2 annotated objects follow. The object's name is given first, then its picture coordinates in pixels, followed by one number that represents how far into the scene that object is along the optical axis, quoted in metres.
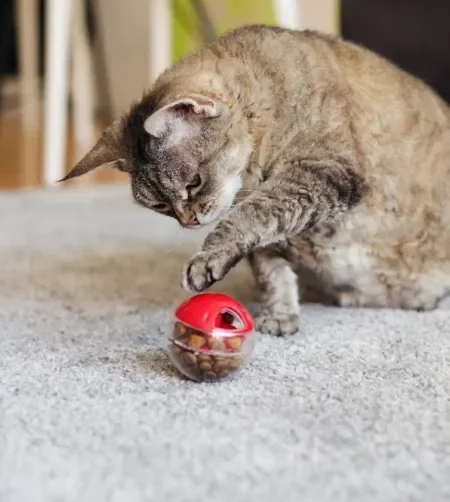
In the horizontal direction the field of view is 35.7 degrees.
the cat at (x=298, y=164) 1.11
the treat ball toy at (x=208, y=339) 0.89
